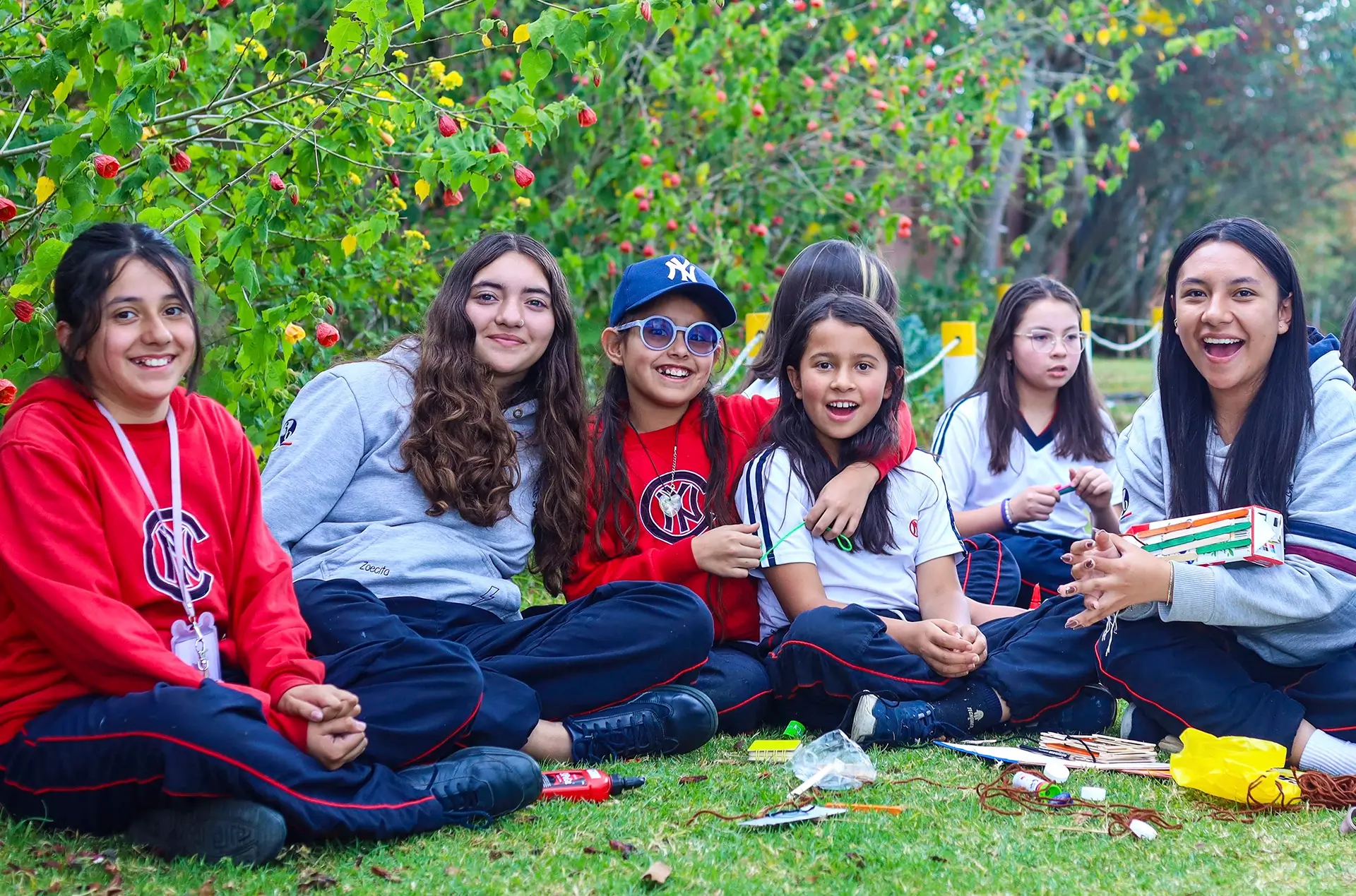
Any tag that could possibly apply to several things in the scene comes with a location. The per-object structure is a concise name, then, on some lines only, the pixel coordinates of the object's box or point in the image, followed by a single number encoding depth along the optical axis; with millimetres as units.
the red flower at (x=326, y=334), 3811
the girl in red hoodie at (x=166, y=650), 2621
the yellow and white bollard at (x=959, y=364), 7805
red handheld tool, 3107
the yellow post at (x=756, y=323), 6785
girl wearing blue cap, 3846
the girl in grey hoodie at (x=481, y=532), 3424
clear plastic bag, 3168
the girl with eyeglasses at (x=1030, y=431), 4852
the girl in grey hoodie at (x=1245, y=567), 3297
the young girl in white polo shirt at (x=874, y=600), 3682
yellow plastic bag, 3025
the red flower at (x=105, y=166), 3230
